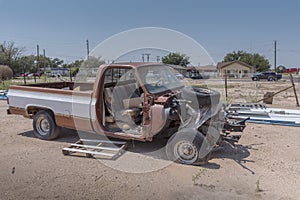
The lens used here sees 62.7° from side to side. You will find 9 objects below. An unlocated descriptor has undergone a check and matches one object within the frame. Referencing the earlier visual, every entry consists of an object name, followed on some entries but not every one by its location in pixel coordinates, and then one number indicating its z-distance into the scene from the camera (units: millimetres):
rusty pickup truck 4281
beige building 59469
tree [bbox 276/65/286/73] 61947
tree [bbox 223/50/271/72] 67438
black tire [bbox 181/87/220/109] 4406
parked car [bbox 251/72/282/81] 37219
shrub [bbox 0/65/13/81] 36438
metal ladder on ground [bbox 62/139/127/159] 4613
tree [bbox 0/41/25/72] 57631
